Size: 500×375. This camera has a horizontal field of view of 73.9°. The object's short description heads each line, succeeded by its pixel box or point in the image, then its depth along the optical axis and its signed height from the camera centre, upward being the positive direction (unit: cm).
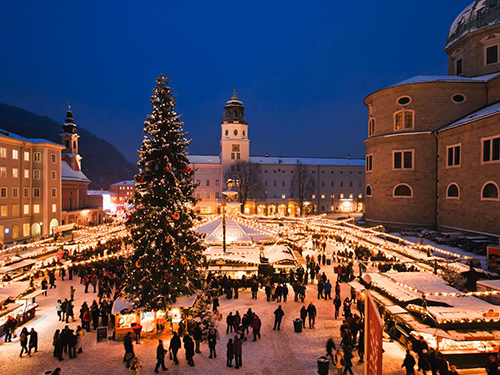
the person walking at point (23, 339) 1177 -530
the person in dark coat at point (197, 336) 1223 -538
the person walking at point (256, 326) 1292 -527
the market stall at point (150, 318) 1353 -526
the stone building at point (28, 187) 3528 +35
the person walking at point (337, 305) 1498 -512
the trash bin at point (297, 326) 1355 -550
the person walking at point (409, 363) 988 -512
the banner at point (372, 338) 490 -228
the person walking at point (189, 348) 1123 -534
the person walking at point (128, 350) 1102 -537
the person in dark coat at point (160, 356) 1070 -536
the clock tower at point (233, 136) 6462 +1079
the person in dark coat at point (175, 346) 1139 -536
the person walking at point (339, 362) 1024 -527
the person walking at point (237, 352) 1091 -533
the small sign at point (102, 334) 1298 -562
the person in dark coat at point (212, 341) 1177 -534
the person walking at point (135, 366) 1022 -544
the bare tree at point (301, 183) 6769 +176
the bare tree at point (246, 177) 6259 +278
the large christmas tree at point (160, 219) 1353 -118
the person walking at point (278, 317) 1376 -524
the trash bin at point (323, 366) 1029 -541
